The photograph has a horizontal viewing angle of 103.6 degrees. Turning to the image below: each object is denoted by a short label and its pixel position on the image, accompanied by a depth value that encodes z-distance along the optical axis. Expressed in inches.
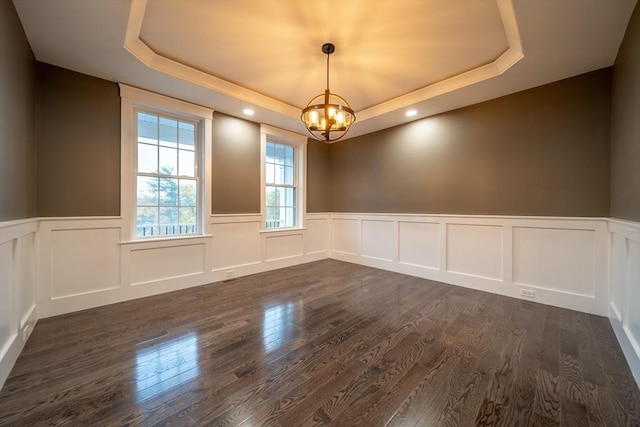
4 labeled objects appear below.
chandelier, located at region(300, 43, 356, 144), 96.4
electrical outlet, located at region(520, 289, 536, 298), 118.2
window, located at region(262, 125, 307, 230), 177.2
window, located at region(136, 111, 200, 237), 126.9
